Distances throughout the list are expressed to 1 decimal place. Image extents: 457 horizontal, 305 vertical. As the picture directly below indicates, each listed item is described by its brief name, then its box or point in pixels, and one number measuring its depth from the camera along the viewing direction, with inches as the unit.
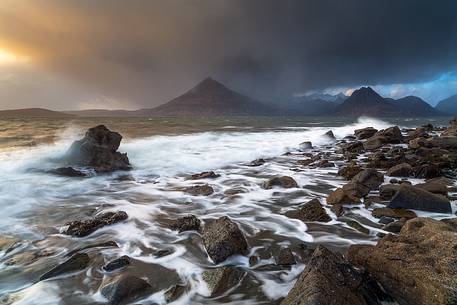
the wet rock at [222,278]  158.9
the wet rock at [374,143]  695.1
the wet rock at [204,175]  425.1
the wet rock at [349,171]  403.7
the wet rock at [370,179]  333.1
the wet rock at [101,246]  204.7
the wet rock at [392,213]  244.0
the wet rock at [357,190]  303.7
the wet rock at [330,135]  1012.7
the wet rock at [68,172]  433.1
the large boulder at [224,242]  188.5
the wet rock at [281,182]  362.0
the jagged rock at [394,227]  221.6
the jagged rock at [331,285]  113.8
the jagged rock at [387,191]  294.8
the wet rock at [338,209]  263.0
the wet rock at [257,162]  538.1
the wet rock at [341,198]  286.5
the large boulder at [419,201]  250.8
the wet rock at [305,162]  521.3
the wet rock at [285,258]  182.4
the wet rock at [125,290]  149.2
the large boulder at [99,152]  466.3
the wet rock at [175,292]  151.8
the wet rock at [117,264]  179.0
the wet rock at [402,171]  386.3
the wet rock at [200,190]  339.6
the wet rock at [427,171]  377.7
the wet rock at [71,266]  172.1
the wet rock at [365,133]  954.8
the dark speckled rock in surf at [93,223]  228.5
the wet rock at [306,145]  784.3
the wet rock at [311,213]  253.4
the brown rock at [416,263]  121.6
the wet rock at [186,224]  236.4
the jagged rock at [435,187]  296.4
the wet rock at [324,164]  485.5
